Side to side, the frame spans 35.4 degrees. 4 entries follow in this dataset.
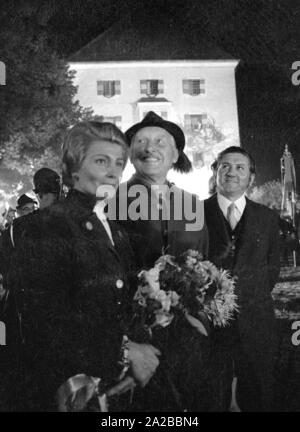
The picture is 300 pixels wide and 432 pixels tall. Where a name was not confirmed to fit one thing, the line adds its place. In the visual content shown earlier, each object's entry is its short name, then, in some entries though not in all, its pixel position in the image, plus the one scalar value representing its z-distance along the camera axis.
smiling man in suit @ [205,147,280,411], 2.89
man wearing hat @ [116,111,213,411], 2.62
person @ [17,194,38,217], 2.82
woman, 2.04
